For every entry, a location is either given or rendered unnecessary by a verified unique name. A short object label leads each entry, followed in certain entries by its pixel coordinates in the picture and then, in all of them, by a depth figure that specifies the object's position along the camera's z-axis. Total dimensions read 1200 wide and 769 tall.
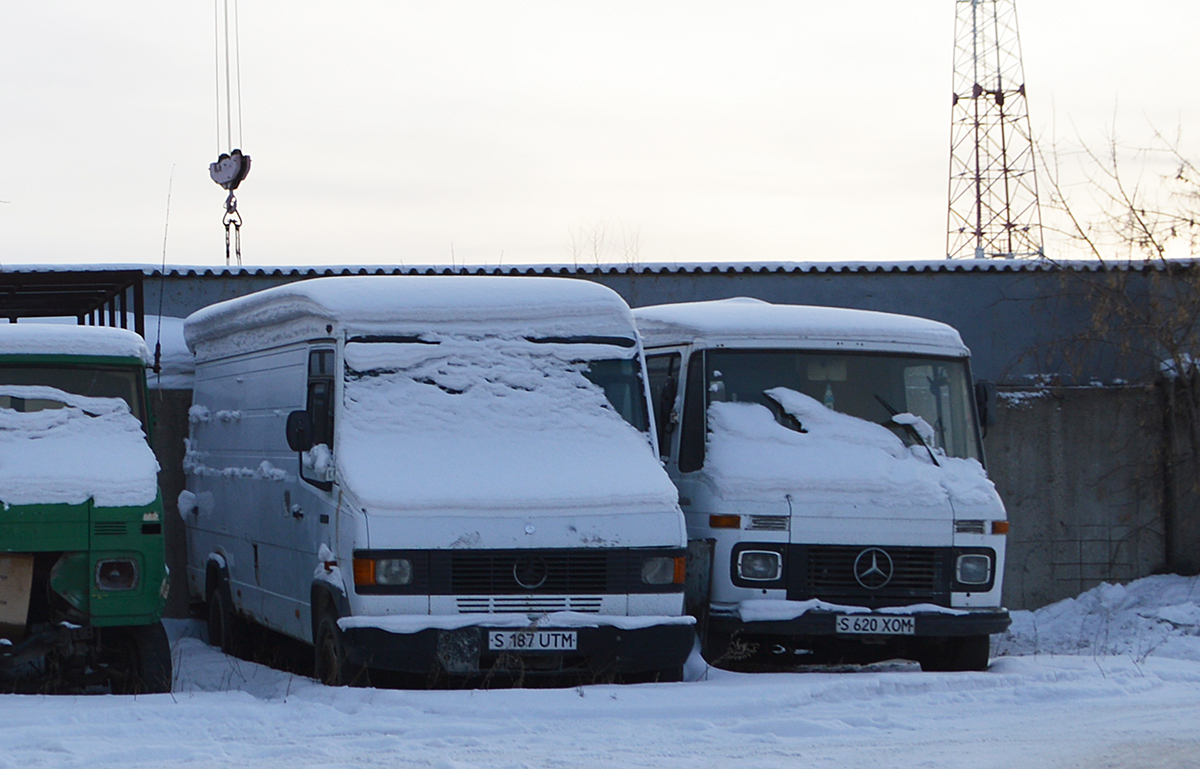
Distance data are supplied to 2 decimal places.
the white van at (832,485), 19.64
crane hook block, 44.34
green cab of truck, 18.06
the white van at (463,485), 16.78
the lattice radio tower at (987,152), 64.31
